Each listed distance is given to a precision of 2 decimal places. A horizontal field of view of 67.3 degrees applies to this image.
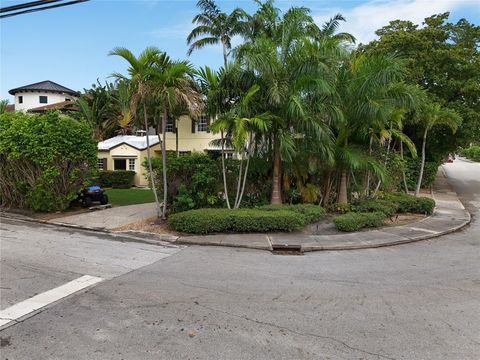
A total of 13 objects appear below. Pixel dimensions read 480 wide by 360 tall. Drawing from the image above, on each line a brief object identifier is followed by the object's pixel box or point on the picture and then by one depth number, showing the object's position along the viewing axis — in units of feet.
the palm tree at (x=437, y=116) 45.50
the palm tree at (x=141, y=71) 32.03
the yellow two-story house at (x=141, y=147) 82.58
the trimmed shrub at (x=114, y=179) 77.92
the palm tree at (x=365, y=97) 34.73
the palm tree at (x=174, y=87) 31.99
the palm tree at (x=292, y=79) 33.12
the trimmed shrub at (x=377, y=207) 37.58
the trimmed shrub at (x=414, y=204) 41.65
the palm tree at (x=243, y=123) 31.22
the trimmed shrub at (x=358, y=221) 32.58
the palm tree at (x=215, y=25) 80.23
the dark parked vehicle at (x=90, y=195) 45.88
